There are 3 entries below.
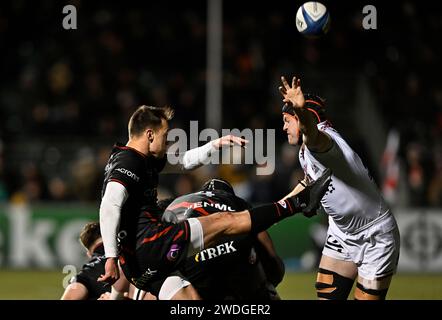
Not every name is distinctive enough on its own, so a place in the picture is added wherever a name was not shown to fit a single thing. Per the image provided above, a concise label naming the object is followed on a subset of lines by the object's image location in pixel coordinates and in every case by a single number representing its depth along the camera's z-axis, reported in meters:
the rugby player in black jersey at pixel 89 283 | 17.17
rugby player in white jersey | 15.47
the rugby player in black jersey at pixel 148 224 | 15.24
